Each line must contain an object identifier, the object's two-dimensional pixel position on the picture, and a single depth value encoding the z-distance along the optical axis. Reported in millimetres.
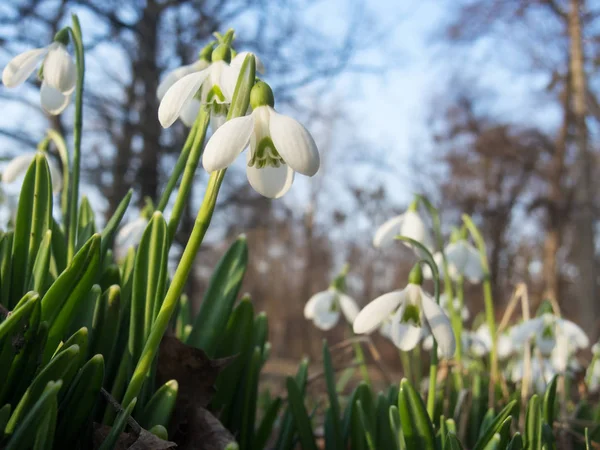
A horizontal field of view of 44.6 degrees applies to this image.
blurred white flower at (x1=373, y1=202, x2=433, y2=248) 373
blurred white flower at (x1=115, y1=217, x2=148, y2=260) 384
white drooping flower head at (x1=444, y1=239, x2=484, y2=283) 423
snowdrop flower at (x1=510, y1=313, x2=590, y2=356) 395
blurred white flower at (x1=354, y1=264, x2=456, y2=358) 248
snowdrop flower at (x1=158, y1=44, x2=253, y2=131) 198
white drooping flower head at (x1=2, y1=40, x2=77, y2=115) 262
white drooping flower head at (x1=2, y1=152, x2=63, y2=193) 352
